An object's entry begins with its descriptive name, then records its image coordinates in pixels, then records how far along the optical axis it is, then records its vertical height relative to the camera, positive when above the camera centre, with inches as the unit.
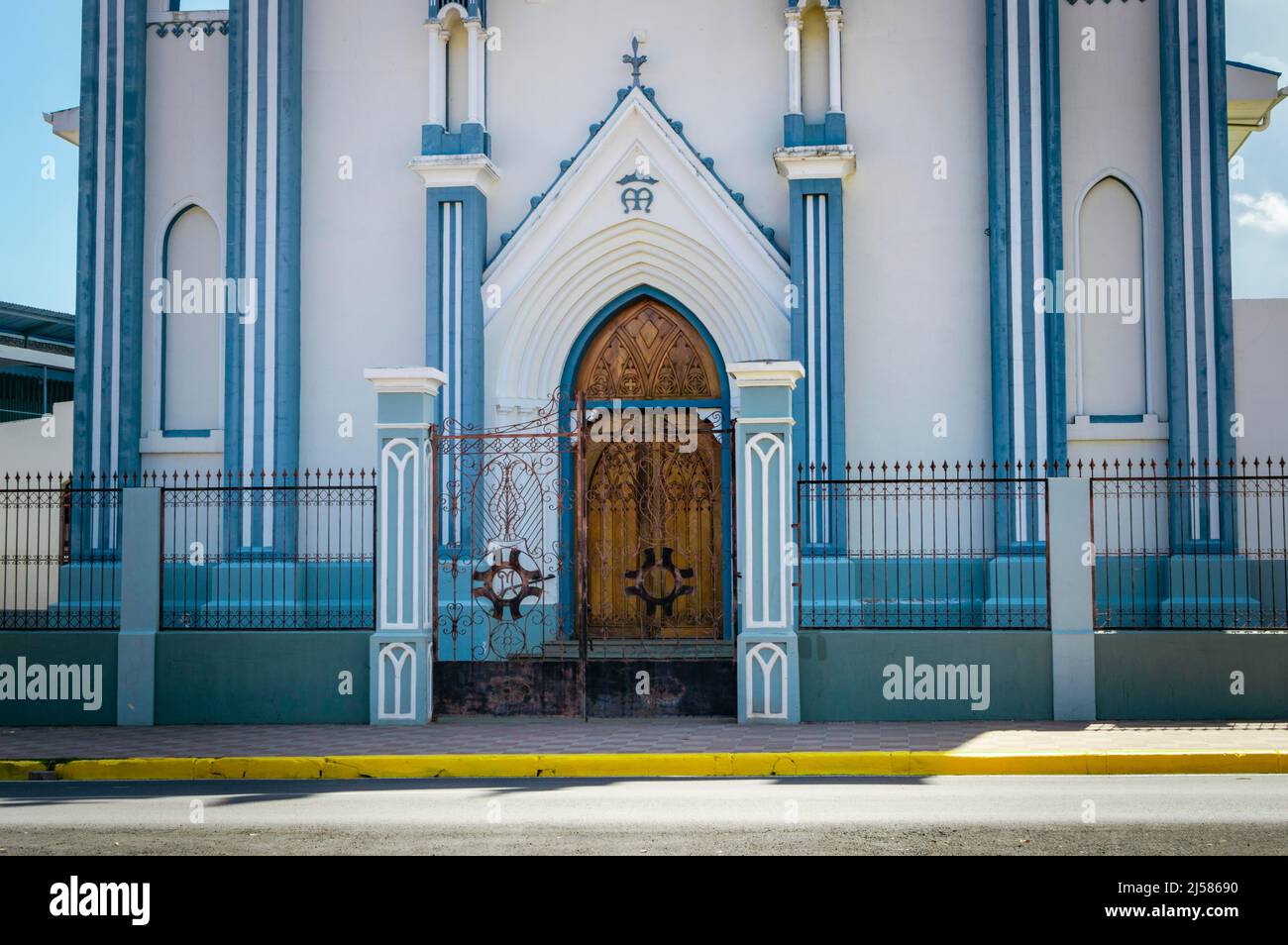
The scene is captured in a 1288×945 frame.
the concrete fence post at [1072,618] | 502.9 -22.2
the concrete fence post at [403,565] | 511.8 -2.3
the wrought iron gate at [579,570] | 511.5 -5.1
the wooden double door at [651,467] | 577.3 +37.7
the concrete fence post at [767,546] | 499.8 +3.7
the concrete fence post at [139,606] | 535.2 -17.5
